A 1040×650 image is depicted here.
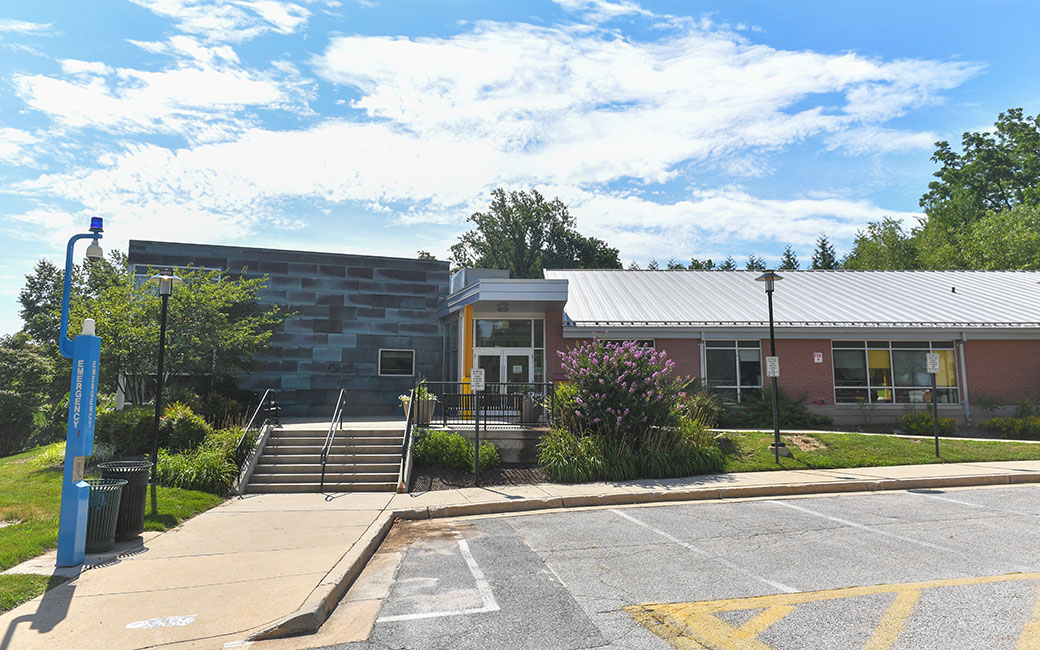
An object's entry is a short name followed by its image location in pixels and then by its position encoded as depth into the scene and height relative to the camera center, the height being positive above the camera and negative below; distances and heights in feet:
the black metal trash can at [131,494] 27.99 -4.88
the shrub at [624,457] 43.65 -5.15
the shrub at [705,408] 55.62 -2.08
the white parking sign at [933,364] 49.68 +1.74
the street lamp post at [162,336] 38.32 +3.59
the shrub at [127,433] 45.83 -3.23
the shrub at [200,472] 40.04 -5.48
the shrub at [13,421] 106.63 -5.40
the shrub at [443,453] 45.80 -4.86
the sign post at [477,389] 42.73 -0.06
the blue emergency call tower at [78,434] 23.45 -1.74
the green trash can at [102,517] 25.79 -5.41
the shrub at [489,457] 46.09 -5.30
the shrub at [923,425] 65.46 -4.29
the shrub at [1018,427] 63.82 -4.55
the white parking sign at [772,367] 49.65 +1.58
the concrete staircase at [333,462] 41.73 -5.38
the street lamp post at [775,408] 48.83 -1.81
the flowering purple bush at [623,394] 46.32 -0.53
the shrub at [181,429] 45.50 -2.98
